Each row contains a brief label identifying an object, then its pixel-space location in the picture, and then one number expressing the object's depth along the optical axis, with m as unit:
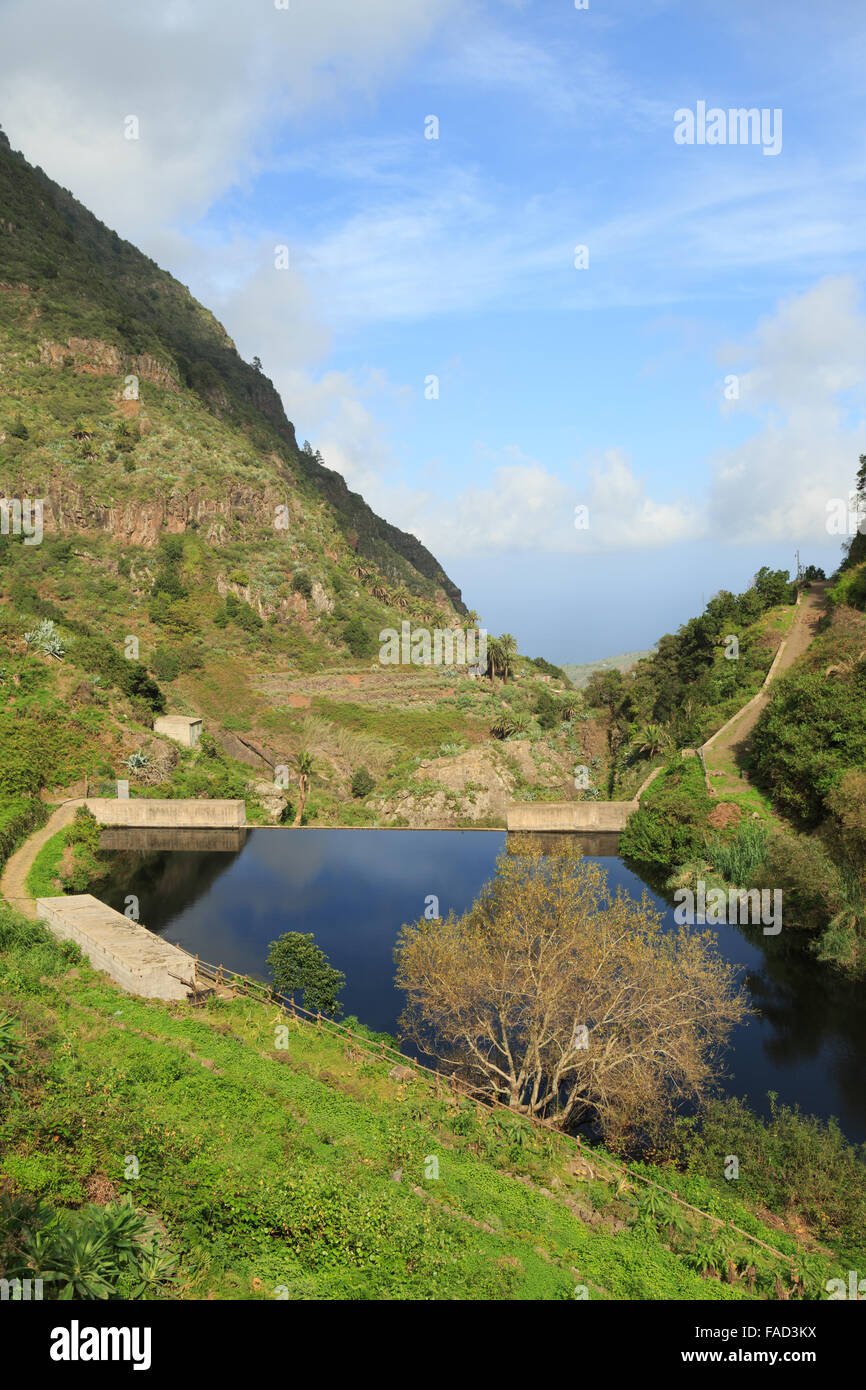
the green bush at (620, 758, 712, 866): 36.94
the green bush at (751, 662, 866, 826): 35.66
